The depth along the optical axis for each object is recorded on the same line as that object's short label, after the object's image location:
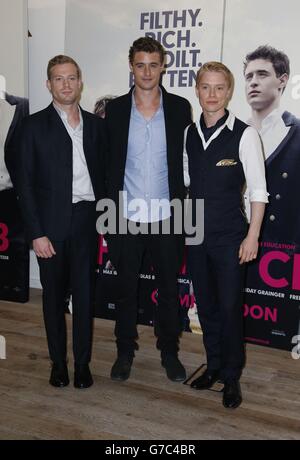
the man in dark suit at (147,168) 2.46
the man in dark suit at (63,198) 2.36
